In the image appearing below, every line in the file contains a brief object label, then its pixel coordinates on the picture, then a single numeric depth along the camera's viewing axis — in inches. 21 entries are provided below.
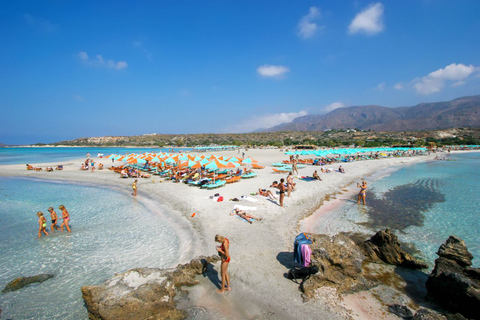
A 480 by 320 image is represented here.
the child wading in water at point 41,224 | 299.4
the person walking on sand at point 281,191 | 387.5
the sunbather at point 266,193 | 440.1
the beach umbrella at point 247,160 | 706.3
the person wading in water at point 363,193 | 428.5
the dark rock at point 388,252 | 221.1
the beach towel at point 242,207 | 370.3
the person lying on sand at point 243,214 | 328.7
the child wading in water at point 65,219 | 321.1
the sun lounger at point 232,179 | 594.7
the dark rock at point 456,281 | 156.5
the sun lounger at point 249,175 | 672.9
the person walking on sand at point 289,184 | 456.4
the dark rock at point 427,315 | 142.4
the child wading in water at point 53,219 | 316.5
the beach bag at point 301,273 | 190.9
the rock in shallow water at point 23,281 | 197.4
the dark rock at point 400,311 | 159.3
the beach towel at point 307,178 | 661.4
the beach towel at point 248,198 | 420.2
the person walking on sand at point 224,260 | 177.9
